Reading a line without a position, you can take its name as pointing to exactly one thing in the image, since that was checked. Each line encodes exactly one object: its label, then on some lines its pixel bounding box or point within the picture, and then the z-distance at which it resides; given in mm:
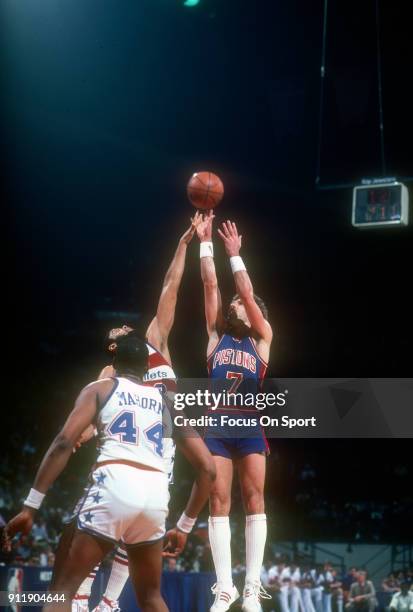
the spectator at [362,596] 12562
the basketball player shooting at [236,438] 6555
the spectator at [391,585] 13148
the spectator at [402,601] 11664
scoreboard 11578
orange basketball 7863
